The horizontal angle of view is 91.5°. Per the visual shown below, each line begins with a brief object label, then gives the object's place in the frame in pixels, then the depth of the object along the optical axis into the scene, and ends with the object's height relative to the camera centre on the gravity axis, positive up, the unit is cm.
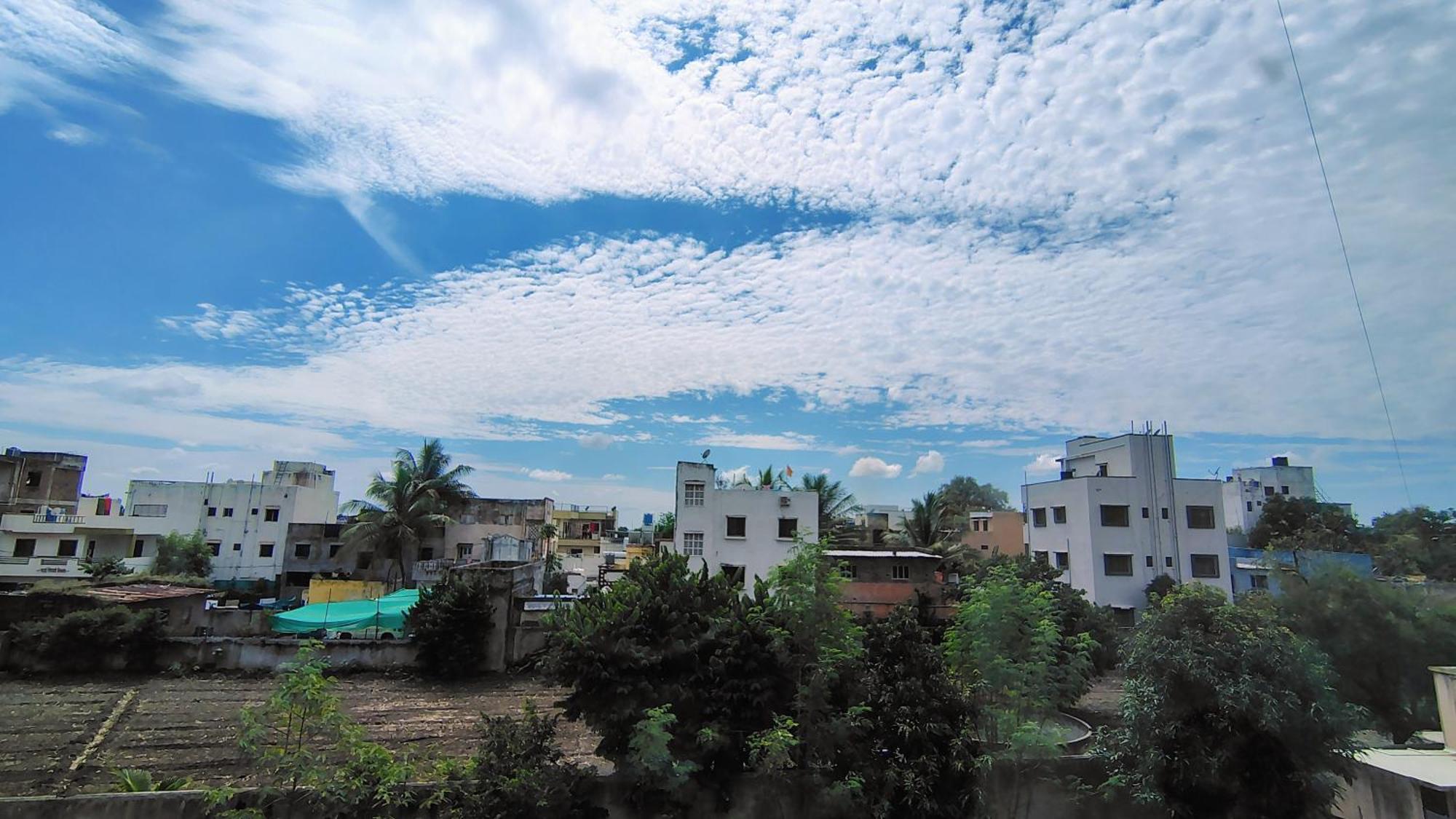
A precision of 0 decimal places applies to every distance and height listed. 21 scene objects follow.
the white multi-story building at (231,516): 3388 +85
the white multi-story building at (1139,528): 2741 +88
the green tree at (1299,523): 3772 +180
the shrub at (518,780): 834 -288
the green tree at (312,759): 800 -257
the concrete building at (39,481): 3022 +213
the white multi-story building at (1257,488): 4894 +451
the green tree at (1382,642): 1248 -153
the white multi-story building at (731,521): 2516 +77
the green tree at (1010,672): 952 -168
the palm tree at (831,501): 3136 +196
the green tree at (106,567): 2580 -134
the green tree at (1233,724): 859 -208
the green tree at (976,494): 6956 +541
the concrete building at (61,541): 2777 -41
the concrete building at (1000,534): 4141 +80
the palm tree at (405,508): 3250 +136
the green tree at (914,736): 862 -235
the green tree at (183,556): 3136 -102
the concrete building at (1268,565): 1424 -29
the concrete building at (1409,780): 966 -311
